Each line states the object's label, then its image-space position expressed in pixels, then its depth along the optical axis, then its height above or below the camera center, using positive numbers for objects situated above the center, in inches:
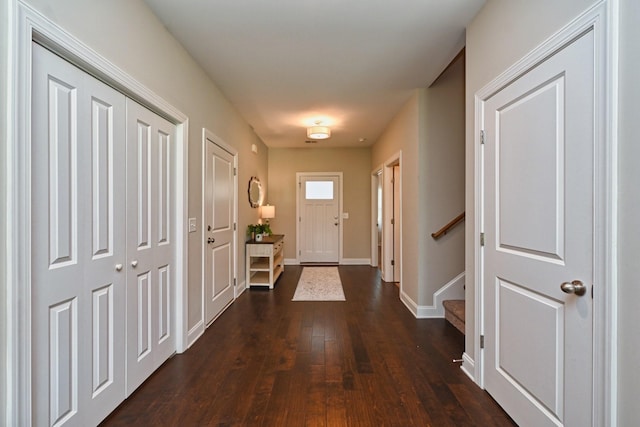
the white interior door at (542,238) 51.4 -5.7
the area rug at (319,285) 167.9 -47.1
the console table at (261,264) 185.3 -33.7
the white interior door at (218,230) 125.0 -8.9
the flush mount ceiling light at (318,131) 182.7 +46.6
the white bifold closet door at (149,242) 77.5 -8.8
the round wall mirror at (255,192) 203.6 +12.3
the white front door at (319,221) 268.8 -9.6
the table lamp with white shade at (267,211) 230.7 -0.8
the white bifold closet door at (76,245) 52.1 -6.8
